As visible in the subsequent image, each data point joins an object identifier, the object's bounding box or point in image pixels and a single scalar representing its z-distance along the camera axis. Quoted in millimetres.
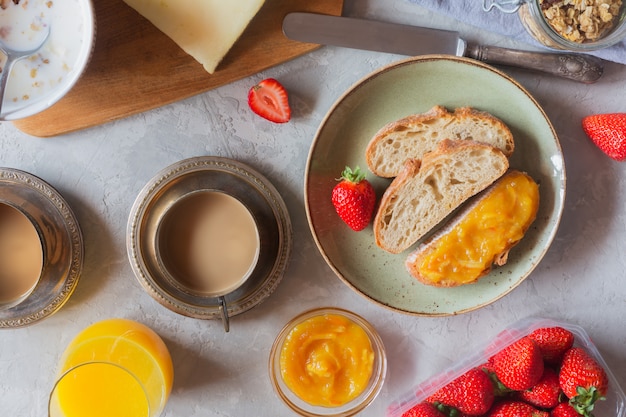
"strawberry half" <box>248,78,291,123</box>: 811
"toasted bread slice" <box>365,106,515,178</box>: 797
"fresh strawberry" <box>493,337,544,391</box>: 800
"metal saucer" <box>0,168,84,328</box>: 806
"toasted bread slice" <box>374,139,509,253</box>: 793
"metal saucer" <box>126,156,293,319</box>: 816
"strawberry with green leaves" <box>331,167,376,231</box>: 791
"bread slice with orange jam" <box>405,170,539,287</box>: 791
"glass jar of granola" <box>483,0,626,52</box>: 776
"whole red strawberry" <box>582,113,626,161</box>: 809
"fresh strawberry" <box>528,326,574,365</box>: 819
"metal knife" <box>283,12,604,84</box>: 807
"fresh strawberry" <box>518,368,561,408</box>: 822
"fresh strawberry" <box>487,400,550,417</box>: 818
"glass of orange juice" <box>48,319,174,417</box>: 774
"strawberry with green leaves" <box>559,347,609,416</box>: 794
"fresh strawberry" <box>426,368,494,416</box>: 816
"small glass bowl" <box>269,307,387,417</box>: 827
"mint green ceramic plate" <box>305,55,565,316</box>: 802
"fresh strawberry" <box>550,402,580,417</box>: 811
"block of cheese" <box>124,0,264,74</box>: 788
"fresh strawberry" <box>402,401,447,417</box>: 818
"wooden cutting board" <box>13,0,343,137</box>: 803
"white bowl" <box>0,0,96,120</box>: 758
